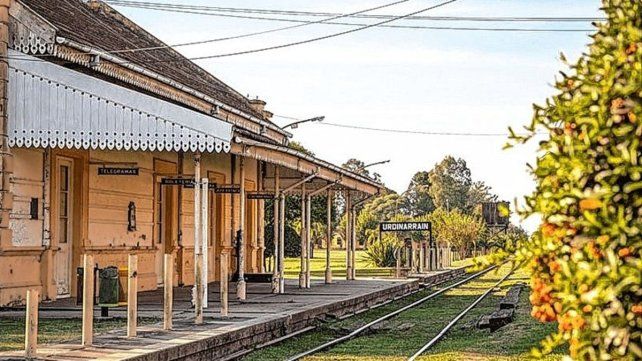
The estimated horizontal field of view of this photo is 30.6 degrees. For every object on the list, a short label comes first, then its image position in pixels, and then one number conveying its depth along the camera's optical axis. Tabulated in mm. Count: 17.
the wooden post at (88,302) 12227
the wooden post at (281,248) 22938
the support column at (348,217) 30453
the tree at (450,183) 137625
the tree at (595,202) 3607
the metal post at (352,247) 30875
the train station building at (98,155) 16719
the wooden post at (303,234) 24552
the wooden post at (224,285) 16031
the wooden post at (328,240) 27480
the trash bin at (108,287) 15566
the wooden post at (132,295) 13266
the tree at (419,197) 139625
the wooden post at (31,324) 10844
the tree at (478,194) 144400
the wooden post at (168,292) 14172
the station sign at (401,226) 39000
